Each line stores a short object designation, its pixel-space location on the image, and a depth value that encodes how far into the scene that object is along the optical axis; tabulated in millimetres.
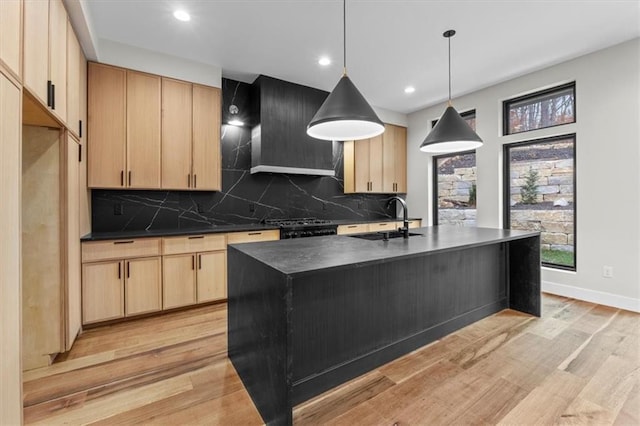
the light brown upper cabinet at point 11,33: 1297
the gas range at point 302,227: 3887
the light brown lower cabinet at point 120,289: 2805
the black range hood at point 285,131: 3949
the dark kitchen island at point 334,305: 1586
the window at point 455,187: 4914
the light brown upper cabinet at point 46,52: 1582
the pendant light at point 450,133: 2781
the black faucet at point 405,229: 2609
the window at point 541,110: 3768
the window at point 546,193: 3828
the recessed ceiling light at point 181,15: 2693
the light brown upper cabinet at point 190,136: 3438
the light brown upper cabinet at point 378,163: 5129
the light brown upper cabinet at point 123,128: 3055
